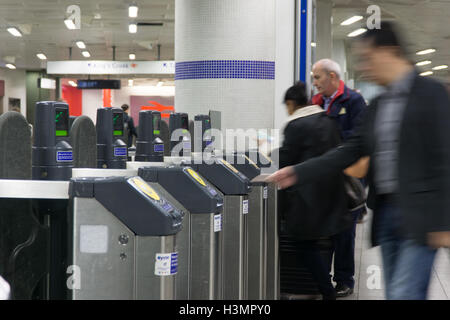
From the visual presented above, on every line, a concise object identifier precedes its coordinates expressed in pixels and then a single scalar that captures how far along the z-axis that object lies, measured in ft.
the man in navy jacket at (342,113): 16.42
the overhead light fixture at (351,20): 49.55
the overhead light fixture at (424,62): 73.85
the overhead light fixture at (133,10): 42.68
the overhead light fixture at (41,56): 74.49
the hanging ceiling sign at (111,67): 61.41
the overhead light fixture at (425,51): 64.22
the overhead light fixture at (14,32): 54.21
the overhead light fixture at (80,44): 63.02
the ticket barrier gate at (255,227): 12.92
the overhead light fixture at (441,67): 77.14
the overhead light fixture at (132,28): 51.69
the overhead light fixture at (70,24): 48.73
